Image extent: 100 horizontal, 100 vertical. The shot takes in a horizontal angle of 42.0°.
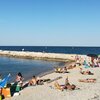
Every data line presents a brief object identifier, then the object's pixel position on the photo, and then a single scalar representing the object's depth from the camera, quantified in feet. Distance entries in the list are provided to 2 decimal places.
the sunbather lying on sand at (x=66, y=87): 31.94
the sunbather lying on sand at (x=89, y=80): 37.18
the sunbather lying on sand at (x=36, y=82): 36.01
